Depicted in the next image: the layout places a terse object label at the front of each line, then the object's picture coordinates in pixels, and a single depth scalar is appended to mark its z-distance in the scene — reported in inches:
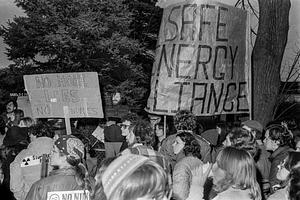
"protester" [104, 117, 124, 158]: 350.0
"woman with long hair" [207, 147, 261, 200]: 128.4
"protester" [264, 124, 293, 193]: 190.9
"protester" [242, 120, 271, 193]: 199.8
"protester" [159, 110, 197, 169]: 204.5
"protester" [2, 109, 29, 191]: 204.4
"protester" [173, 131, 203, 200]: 156.5
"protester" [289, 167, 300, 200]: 103.0
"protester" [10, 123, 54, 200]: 176.9
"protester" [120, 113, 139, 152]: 248.4
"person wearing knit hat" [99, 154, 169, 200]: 78.9
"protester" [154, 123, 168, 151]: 299.3
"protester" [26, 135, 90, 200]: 133.1
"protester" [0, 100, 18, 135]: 280.9
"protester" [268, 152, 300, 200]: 128.7
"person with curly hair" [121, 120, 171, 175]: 169.7
